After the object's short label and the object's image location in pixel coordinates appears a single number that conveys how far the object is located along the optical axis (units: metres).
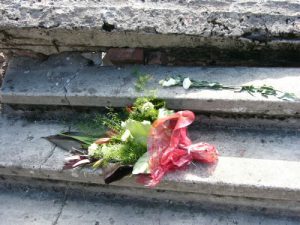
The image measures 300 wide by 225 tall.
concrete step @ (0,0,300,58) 2.84
